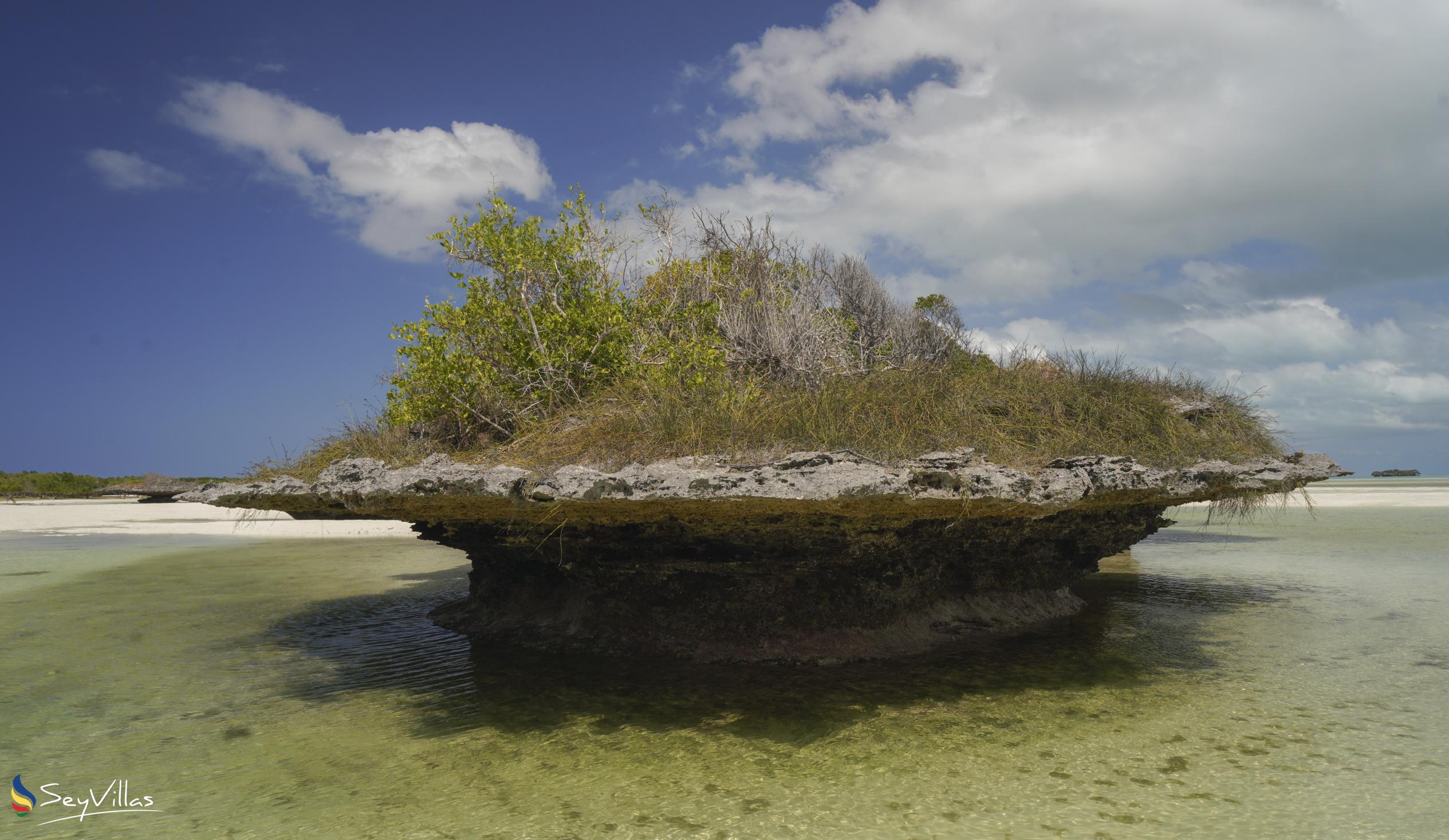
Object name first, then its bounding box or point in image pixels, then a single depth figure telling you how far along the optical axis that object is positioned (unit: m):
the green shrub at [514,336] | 8.50
